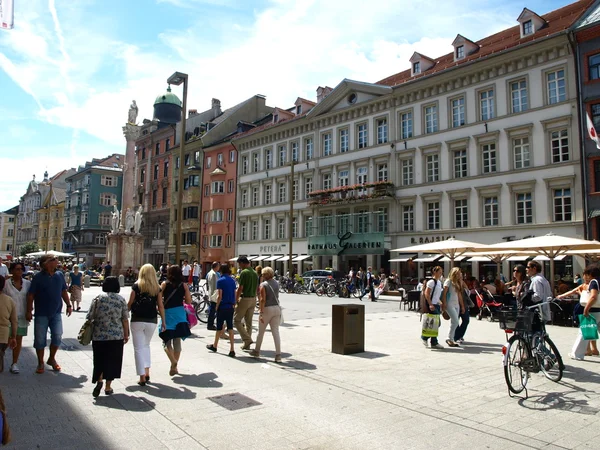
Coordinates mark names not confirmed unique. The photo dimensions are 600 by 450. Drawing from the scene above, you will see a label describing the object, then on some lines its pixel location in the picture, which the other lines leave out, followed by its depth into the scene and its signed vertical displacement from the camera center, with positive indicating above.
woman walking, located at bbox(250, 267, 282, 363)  9.23 -0.62
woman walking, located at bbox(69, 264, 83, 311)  18.16 -0.51
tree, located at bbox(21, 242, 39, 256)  86.94 +4.07
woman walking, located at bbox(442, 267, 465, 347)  10.95 -0.45
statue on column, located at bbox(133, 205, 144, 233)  38.53 +4.01
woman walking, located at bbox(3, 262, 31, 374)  8.22 -0.34
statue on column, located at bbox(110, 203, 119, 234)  38.53 +3.85
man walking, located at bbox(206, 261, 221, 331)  13.35 -0.44
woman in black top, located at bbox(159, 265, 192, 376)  7.77 -0.65
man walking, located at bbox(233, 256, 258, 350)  9.88 -0.46
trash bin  9.98 -1.09
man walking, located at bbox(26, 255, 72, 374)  8.16 -0.51
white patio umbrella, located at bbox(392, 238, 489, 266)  20.24 +1.19
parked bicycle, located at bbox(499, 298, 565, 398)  6.70 -1.03
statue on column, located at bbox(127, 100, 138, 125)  43.14 +13.90
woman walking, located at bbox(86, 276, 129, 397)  6.50 -0.83
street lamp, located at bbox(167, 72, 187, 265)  13.95 +5.25
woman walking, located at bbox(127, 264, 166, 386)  7.20 -0.59
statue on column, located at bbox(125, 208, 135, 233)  37.78 +3.89
